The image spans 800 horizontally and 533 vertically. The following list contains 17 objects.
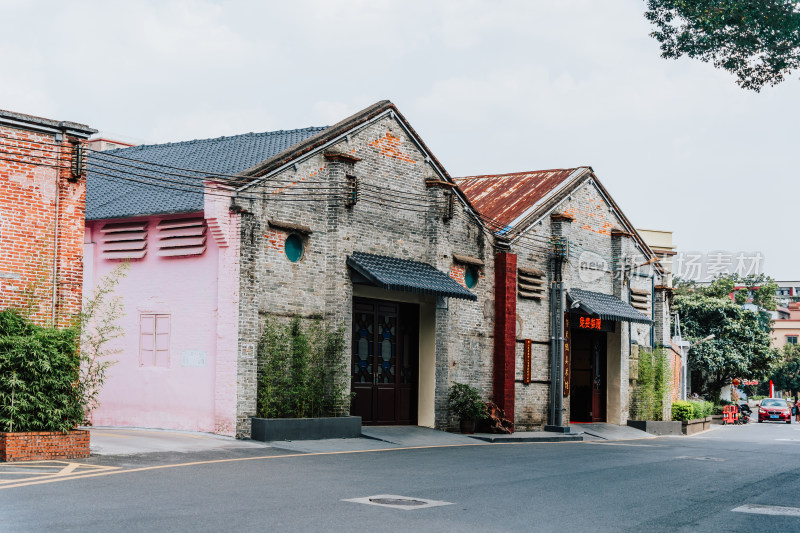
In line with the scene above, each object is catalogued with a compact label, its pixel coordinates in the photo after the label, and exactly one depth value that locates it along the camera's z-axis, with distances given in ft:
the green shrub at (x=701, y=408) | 125.08
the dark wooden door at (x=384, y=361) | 75.31
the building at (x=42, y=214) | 52.54
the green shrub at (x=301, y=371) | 64.36
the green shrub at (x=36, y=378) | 47.80
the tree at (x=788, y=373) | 277.23
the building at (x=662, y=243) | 161.79
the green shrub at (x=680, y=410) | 115.75
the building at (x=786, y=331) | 338.75
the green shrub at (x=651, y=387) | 107.76
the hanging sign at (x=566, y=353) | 93.30
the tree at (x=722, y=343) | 181.78
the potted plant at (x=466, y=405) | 79.25
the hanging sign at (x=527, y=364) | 88.43
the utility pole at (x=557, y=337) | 89.66
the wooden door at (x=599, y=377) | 104.17
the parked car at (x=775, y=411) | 179.52
